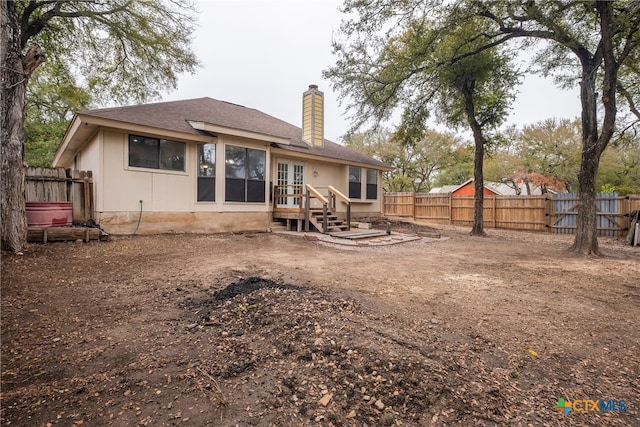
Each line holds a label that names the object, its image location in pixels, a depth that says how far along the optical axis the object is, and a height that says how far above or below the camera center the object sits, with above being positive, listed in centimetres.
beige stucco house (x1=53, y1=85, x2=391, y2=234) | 793 +127
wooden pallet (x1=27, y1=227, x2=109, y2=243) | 613 -70
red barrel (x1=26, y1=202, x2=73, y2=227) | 635 -27
